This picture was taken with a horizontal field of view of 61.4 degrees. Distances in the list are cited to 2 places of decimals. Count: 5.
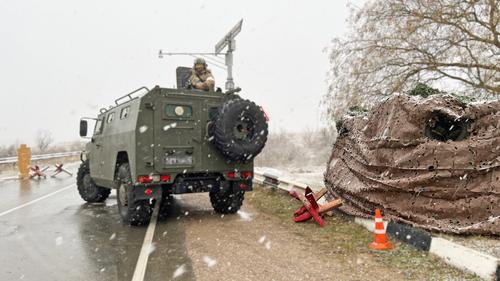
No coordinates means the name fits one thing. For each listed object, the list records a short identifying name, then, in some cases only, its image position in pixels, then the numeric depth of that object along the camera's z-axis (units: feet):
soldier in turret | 27.95
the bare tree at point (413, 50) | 38.11
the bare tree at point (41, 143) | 172.55
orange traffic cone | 18.29
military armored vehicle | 23.95
